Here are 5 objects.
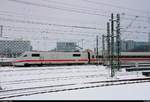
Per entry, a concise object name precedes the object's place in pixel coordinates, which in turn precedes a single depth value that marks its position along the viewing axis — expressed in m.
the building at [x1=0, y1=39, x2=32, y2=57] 68.28
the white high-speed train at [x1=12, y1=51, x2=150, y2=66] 41.53
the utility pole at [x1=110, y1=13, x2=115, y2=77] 23.99
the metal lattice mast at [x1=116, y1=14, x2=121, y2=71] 25.93
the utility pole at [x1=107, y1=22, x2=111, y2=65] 27.36
